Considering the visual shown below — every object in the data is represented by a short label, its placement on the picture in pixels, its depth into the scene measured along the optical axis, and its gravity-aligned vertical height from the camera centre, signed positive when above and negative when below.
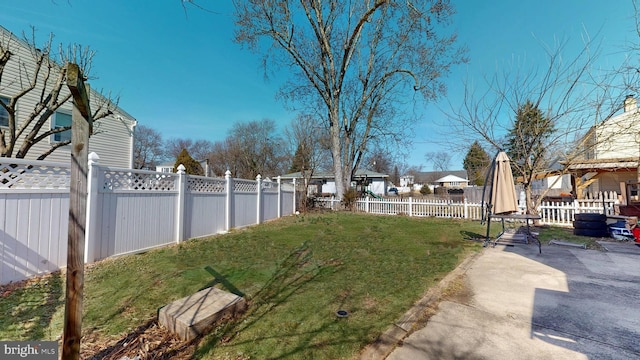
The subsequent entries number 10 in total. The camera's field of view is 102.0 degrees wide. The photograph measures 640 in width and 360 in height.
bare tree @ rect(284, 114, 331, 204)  20.23 +3.97
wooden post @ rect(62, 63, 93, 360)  1.50 -0.19
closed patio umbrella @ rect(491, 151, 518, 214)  5.62 +0.06
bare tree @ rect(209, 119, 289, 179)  28.31 +4.65
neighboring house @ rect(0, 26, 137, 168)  8.75 +2.79
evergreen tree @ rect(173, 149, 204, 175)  21.14 +2.34
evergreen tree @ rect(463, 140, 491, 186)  18.70 +2.75
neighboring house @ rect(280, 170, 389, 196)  28.36 +1.30
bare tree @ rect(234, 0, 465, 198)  12.07 +7.50
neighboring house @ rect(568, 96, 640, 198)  7.65 +1.39
